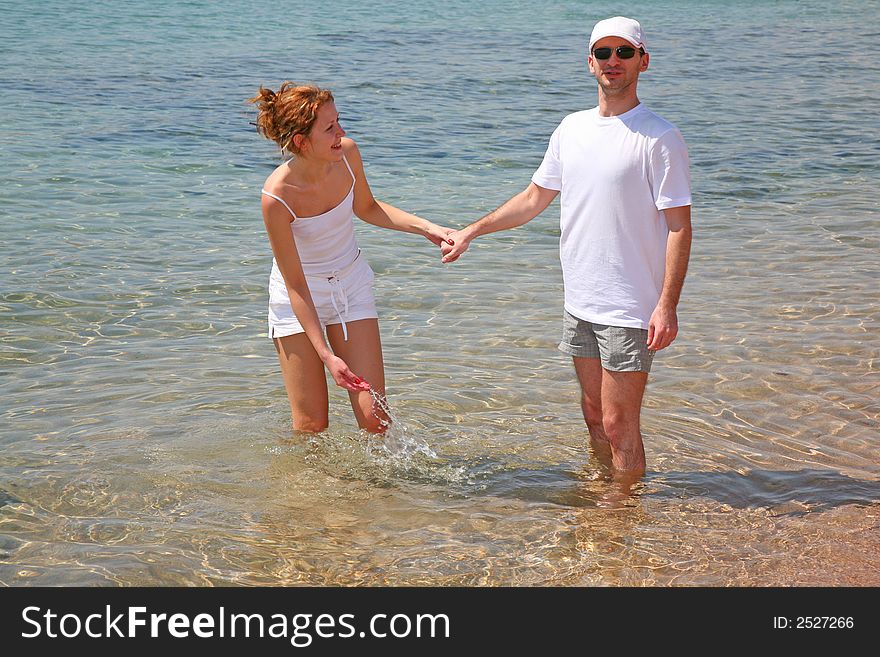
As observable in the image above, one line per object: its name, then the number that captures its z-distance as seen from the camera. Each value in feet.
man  14.28
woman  15.57
